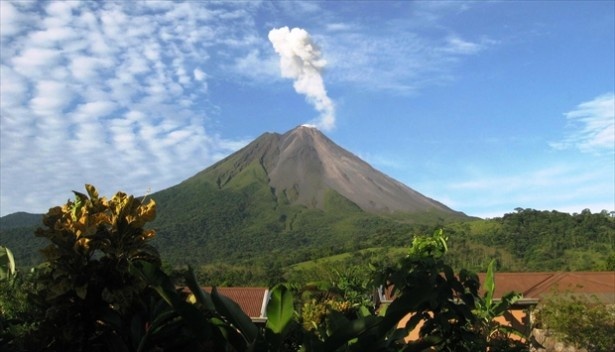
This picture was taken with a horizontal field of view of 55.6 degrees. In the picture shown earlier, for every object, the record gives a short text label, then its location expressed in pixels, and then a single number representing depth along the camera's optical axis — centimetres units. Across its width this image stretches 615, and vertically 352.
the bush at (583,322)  1074
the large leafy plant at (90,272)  245
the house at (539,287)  1286
